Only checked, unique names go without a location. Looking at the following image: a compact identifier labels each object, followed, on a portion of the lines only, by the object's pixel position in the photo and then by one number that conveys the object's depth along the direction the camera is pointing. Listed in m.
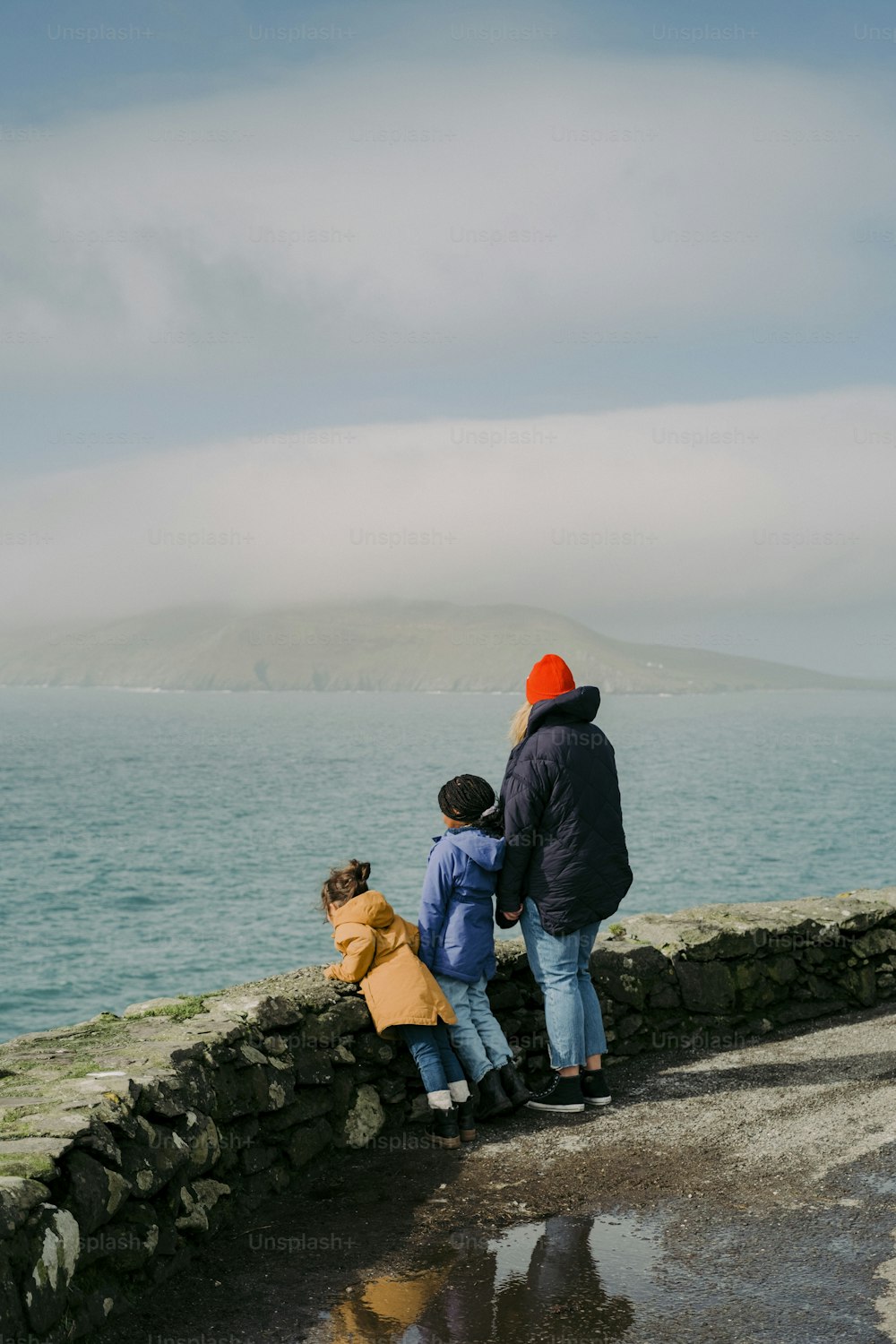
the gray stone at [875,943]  9.06
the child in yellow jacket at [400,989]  6.43
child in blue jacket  6.67
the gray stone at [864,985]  8.99
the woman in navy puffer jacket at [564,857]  6.73
